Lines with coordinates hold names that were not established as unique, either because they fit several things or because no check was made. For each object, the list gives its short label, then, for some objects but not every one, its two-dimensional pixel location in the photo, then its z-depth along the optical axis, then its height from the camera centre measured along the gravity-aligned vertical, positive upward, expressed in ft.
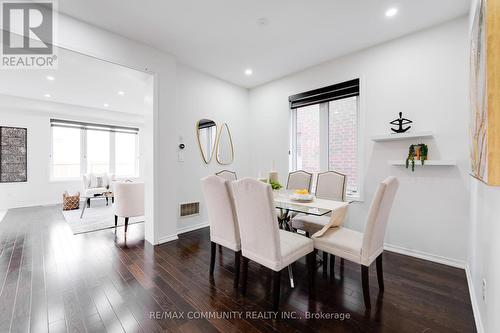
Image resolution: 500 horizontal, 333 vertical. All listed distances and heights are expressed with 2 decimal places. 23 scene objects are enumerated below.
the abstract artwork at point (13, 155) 17.42 +0.86
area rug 12.80 -3.72
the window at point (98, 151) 22.35 +1.50
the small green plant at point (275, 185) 8.95 -0.83
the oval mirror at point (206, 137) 13.11 +1.82
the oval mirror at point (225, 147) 14.24 +1.26
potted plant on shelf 8.56 +0.50
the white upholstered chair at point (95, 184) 18.35 -1.79
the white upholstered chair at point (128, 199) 11.55 -1.85
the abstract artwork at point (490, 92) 3.00 +1.10
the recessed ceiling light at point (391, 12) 7.76 +5.71
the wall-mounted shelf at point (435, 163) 7.88 +0.10
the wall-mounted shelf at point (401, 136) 8.52 +1.23
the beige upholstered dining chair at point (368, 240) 5.44 -2.21
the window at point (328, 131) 11.13 +1.99
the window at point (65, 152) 20.25 +1.28
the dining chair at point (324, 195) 8.30 -1.33
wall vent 12.39 -2.61
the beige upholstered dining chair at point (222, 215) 6.75 -1.67
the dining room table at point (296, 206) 6.70 -1.38
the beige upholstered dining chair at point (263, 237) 5.55 -2.00
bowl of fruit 7.95 -1.20
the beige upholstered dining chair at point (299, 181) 10.94 -0.81
